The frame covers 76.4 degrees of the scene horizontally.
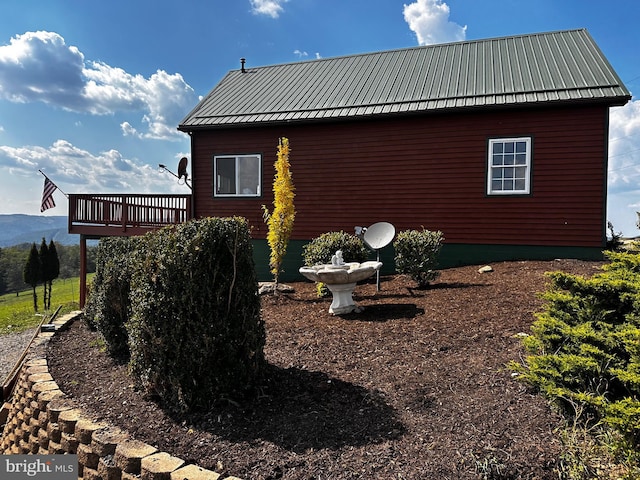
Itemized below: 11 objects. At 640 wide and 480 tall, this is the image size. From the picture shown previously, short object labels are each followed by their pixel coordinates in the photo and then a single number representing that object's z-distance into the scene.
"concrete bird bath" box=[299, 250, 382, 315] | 5.45
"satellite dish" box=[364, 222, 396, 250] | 6.99
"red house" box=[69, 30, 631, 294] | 9.05
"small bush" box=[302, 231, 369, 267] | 7.83
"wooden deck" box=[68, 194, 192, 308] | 11.22
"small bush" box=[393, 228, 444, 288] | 6.99
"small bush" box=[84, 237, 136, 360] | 4.45
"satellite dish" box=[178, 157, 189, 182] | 11.75
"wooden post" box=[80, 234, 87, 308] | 10.69
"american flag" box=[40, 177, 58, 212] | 13.23
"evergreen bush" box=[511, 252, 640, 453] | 2.22
